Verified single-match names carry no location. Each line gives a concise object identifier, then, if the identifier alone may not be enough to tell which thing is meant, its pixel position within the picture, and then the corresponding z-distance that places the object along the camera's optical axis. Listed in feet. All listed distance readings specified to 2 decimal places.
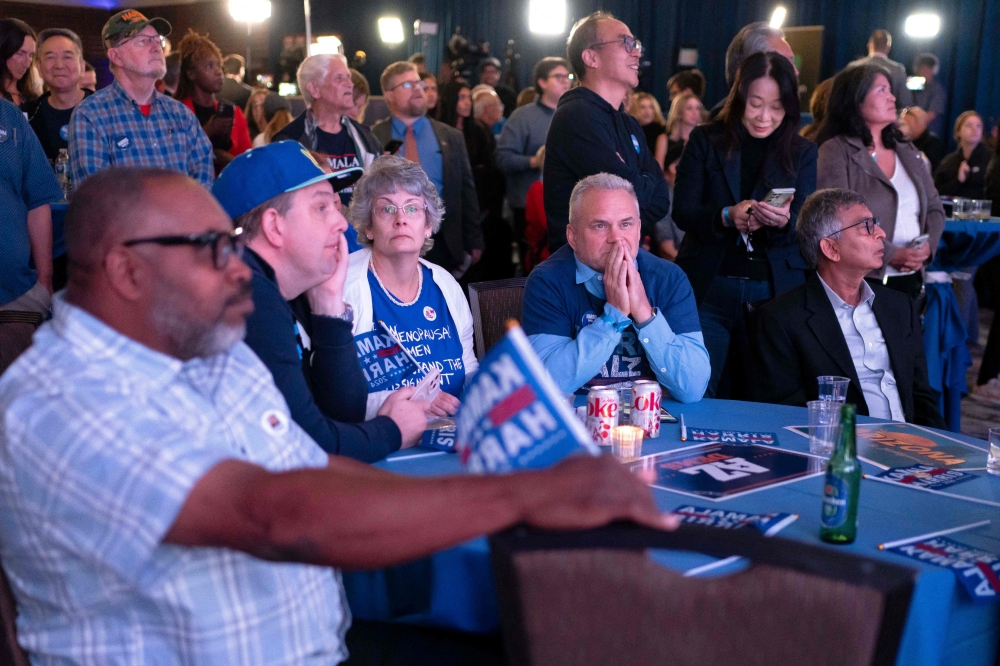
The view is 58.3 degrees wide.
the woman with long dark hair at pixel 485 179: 22.62
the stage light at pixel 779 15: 36.17
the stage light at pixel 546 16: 40.73
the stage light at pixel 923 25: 33.35
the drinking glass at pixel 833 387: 7.25
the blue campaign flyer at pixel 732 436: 6.91
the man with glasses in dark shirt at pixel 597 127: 11.70
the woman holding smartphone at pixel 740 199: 11.43
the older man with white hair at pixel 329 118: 14.34
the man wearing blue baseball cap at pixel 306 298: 6.01
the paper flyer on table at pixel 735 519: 5.12
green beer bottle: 4.92
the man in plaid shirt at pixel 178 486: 3.28
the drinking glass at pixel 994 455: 6.30
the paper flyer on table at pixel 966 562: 4.53
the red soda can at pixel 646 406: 6.88
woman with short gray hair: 8.37
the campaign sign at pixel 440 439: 6.62
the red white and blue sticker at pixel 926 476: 5.97
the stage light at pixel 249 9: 42.08
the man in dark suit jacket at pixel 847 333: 9.29
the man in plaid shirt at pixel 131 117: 12.53
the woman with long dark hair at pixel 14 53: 14.93
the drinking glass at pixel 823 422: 6.70
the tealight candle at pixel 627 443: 6.37
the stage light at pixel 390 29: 45.34
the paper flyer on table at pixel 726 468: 5.83
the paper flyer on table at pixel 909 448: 6.49
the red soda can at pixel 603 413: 6.63
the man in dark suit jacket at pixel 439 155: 17.08
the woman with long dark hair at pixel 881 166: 12.82
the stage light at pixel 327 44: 38.57
